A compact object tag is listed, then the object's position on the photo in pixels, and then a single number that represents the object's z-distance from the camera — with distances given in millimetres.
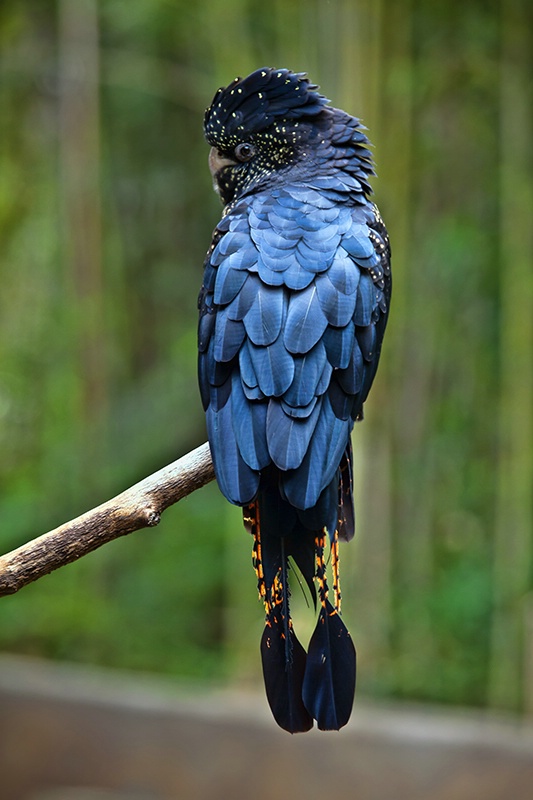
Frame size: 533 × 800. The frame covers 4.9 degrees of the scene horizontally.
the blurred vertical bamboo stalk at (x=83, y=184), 7038
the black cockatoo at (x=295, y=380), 4707
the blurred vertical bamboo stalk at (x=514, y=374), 5998
